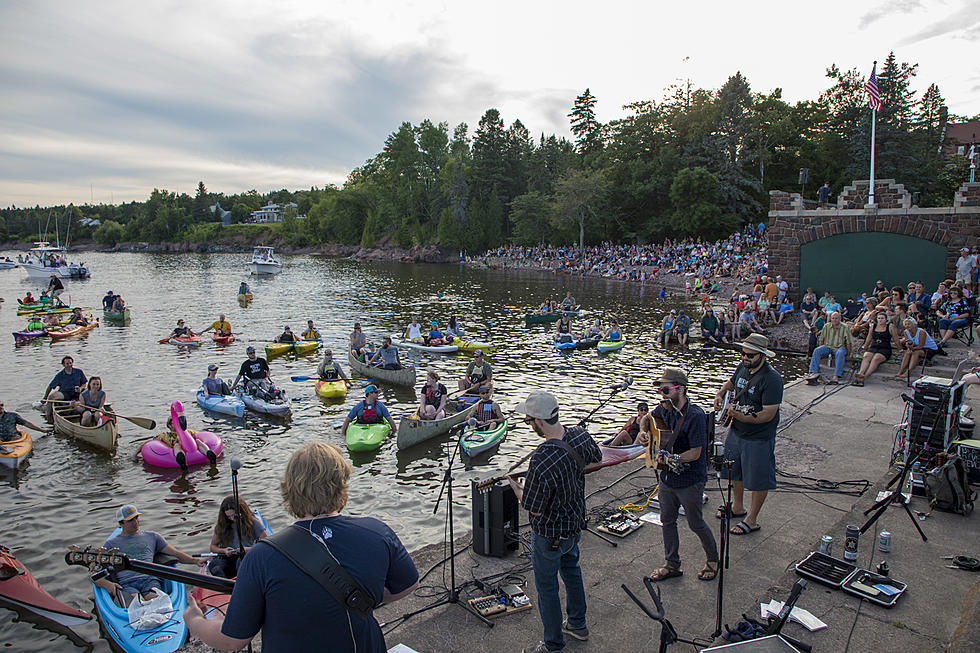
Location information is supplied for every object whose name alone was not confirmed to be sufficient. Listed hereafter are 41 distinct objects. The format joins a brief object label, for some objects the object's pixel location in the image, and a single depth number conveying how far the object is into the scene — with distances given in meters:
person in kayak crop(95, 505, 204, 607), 6.97
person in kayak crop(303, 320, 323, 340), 24.48
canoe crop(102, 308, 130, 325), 32.12
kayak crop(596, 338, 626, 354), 23.17
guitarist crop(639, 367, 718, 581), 5.68
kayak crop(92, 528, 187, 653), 6.55
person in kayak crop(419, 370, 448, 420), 14.03
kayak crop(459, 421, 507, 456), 12.64
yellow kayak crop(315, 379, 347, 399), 17.03
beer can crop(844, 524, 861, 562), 5.85
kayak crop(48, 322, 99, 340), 26.53
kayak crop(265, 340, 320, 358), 23.12
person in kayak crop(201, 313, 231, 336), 26.67
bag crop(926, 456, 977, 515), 7.02
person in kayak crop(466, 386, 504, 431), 13.95
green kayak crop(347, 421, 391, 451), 12.87
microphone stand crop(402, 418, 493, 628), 5.59
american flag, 23.38
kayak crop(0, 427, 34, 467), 12.05
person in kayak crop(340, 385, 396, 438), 13.60
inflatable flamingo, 12.17
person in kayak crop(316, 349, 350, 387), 17.77
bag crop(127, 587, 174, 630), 6.73
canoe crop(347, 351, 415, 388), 18.88
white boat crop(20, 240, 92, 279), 59.59
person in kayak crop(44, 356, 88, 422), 14.60
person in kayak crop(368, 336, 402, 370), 19.12
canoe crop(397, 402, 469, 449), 13.12
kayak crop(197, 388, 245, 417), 15.23
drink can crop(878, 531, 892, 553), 6.14
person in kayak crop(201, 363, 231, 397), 16.08
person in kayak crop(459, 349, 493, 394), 15.67
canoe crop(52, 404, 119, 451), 13.20
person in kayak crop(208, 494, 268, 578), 6.23
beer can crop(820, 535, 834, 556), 6.03
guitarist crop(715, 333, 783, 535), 6.45
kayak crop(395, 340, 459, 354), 23.67
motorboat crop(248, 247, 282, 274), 66.19
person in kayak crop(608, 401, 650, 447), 11.78
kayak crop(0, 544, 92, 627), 7.16
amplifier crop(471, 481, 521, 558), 6.66
